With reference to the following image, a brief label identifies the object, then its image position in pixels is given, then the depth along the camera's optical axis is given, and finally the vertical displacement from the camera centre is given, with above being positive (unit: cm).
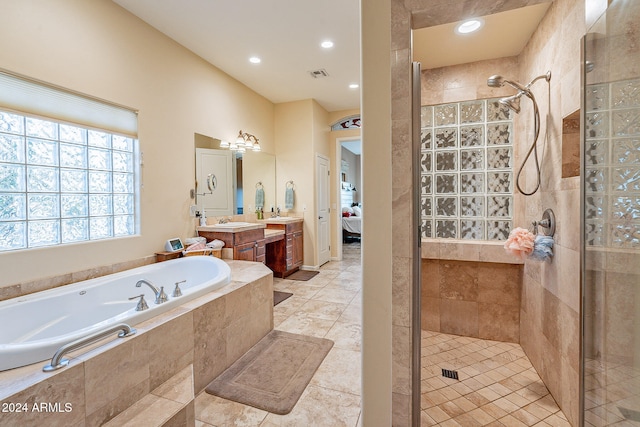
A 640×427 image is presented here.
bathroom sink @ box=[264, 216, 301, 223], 451 -18
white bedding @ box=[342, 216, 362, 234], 742 -45
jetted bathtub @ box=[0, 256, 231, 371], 121 -63
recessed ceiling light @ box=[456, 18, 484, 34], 183 +124
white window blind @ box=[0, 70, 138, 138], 183 +81
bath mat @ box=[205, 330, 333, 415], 172 -120
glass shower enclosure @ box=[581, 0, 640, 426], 102 -6
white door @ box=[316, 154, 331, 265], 503 +0
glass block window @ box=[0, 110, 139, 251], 186 +21
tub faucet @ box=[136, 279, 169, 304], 177 -57
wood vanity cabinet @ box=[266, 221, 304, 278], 442 -73
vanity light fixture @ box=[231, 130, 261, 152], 403 +100
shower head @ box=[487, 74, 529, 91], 186 +85
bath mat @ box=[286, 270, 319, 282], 443 -113
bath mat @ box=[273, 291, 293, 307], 343 -116
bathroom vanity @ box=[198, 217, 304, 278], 328 -45
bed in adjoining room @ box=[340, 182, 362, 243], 746 -24
